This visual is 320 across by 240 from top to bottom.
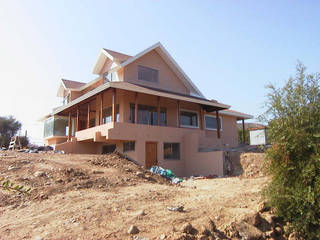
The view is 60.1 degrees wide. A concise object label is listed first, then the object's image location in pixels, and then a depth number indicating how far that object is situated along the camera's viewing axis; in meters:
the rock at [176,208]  6.55
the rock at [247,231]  6.12
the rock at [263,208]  7.12
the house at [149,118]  16.92
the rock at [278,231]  6.67
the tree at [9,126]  40.62
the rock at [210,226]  5.95
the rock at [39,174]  9.05
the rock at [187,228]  5.61
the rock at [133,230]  5.38
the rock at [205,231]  5.74
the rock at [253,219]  6.50
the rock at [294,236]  6.45
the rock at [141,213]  6.18
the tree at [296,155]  6.28
